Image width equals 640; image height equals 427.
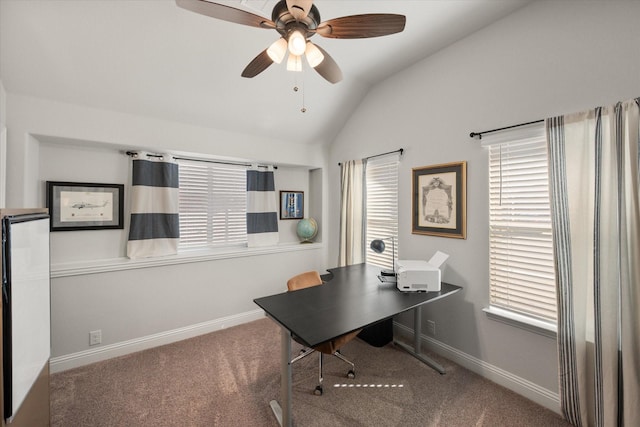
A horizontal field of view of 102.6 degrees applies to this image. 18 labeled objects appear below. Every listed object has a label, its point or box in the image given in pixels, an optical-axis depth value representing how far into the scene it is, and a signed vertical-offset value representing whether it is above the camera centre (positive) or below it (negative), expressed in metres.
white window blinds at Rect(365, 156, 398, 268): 2.95 +0.12
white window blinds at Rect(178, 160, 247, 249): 3.14 +0.16
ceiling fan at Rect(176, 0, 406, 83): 1.23 +1.00
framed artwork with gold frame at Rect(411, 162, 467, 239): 2.29 +0.14
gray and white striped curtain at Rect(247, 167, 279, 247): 3.44 +0.10
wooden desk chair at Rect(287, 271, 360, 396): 1.90 -0.95
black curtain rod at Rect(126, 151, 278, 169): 2.66 +0.70
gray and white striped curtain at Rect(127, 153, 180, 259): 2.64 +0.10
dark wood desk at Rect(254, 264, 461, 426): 1.51 -0.64
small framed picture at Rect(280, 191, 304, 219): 3.79 +0.18
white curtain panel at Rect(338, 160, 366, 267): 3.29 +0.05
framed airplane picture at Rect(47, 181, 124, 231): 2.33 +0.11
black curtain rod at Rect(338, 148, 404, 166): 2.77 +0.71
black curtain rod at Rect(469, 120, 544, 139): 1.85 +0.67
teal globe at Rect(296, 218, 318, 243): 3.77 -0.19
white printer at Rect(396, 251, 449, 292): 2.12 -0.54
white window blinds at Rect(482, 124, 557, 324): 1.85 -0.10
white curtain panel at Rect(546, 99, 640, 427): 1.43 -0.27
